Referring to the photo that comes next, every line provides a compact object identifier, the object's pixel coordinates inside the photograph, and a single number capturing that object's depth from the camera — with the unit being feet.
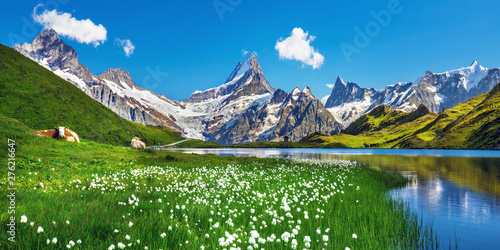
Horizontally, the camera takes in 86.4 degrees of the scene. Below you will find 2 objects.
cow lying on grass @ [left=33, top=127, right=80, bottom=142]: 136.36
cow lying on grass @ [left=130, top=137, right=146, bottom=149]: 203.49
